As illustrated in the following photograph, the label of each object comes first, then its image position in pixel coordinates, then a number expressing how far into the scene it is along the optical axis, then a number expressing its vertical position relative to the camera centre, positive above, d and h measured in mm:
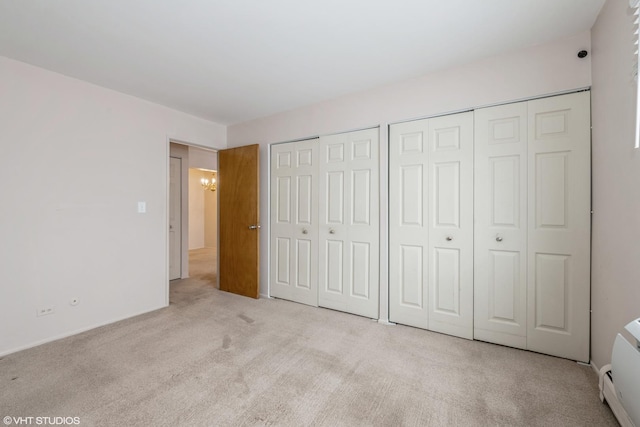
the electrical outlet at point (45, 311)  2424 -925
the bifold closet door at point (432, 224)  2445 -121
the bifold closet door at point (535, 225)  2025 -105
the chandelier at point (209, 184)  8203 +825
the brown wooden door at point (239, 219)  3639 -121
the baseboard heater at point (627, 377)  1130 -741
